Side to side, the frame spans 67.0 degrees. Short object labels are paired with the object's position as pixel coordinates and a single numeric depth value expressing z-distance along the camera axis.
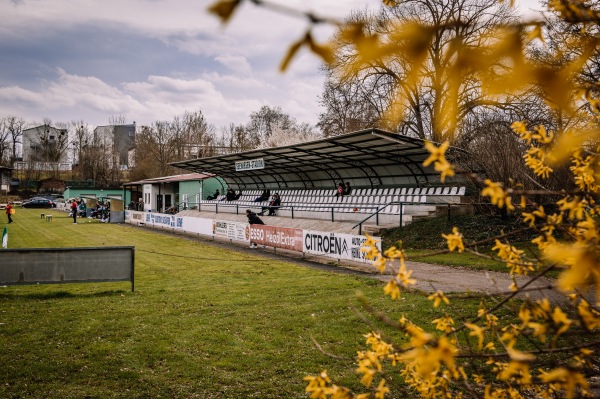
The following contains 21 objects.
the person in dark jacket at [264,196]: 37.34
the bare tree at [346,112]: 31.83
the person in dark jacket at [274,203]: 32.17
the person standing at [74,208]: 41.12
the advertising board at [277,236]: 19.20
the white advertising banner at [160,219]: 33.30
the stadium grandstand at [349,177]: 23.48
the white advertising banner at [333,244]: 15.80
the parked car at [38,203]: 71.19
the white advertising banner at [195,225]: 27.55
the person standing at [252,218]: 23.06
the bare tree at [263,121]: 86.12
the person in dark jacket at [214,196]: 44.40
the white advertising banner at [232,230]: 23.38
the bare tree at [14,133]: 107.31
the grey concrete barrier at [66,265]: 11.69
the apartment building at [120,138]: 103.19
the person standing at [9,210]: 38.16
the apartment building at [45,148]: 101.06
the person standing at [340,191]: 30.47
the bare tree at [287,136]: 67.81
